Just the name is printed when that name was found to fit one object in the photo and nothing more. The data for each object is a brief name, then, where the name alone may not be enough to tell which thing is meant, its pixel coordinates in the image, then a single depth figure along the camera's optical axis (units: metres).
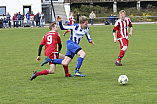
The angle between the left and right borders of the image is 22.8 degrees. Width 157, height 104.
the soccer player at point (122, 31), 13.98
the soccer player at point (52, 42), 10.45
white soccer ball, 9.29
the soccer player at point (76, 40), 10.68
